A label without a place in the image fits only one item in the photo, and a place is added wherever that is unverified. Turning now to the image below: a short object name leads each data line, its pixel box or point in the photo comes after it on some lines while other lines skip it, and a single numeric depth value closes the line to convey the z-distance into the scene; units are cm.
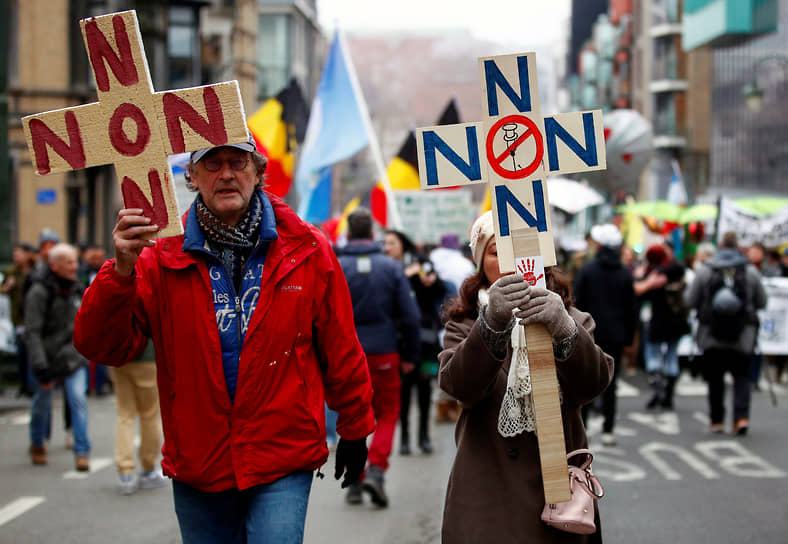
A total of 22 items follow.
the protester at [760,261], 1672
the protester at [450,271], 1202
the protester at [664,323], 1277
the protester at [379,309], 826
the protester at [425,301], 1036
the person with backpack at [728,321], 1077
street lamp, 2331
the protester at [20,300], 1255
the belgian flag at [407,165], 1645
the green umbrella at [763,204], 2167
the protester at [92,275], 1377
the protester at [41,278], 953
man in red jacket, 360
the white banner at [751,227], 1775
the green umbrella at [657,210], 2369
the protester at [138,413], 827
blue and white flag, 1416
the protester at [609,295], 1036
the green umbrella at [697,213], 2330
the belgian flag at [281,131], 1355
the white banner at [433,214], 1511
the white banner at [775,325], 1473
